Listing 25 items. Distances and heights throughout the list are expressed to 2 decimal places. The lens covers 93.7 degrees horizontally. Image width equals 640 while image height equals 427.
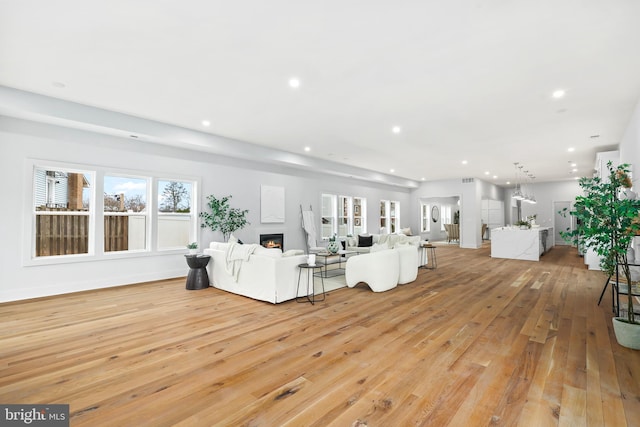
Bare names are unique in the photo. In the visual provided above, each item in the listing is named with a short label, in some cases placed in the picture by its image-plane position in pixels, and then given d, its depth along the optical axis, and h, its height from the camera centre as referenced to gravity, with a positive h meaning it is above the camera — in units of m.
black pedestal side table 5.25 -0.90
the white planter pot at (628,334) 2.81 -1.11
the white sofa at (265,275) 4.29 -0.82
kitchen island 8.73 -0.73
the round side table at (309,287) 4.37 -1.05
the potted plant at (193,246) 5.41 -0.45
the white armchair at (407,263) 5.54 -0.82
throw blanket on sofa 4.72 -0.57
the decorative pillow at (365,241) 8.53 -0.60
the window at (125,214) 5.44 +0.15
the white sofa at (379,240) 7.30 -0.55
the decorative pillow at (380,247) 5.77 -0.53
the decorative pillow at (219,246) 5.35 -0.46
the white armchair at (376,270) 4.98 -0.85
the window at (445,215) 15.79 +0.23
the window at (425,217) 13.70 +0.12
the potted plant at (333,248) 6.24 -0.58
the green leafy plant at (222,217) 6.41 +0.09
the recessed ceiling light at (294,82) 3.55 +1.67
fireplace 7.34 -0.51
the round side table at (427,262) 7.21 -1.14
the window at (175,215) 6.08 +0.13
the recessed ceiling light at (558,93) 3.81 +1.62
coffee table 6.05 -0.99
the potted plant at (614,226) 2.81 -0.08
